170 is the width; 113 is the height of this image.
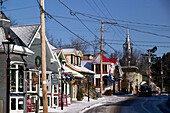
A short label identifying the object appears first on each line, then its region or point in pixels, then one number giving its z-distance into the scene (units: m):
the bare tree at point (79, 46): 72.16
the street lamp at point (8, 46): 12.84
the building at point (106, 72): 55.47
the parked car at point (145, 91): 47.91
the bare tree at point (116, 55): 95.20
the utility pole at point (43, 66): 17.33
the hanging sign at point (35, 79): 22.23
